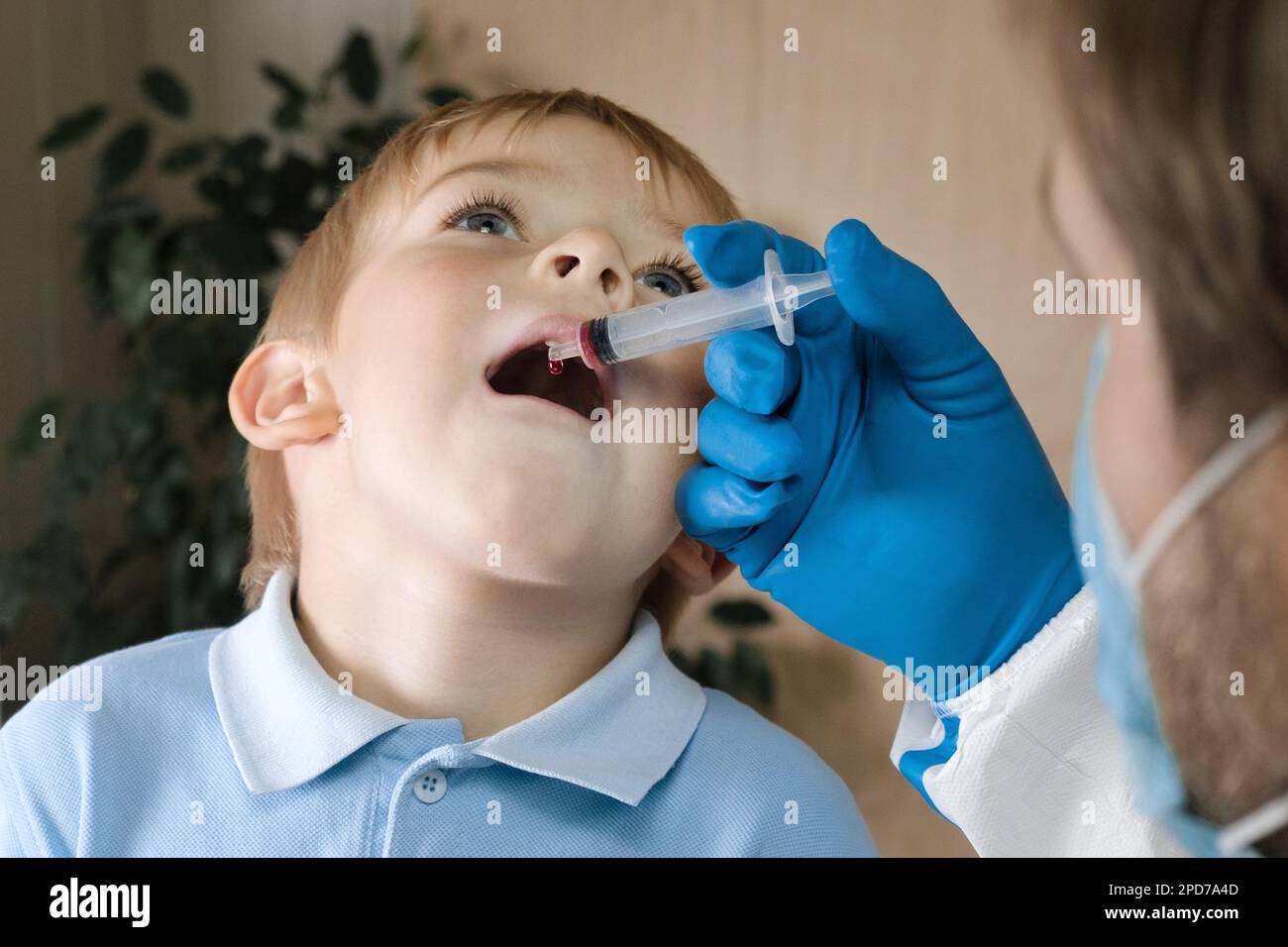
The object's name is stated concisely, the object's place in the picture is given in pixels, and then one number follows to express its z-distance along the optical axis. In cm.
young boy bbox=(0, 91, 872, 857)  81
